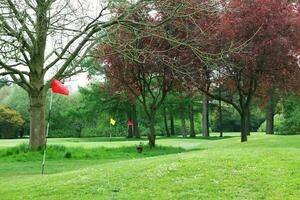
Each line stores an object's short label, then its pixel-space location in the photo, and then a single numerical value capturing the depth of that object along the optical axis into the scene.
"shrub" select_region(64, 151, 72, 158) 20.97
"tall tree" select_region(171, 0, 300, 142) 23.06
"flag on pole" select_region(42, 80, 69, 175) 16.33
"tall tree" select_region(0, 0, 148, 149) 12.37
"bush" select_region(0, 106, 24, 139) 61.38
